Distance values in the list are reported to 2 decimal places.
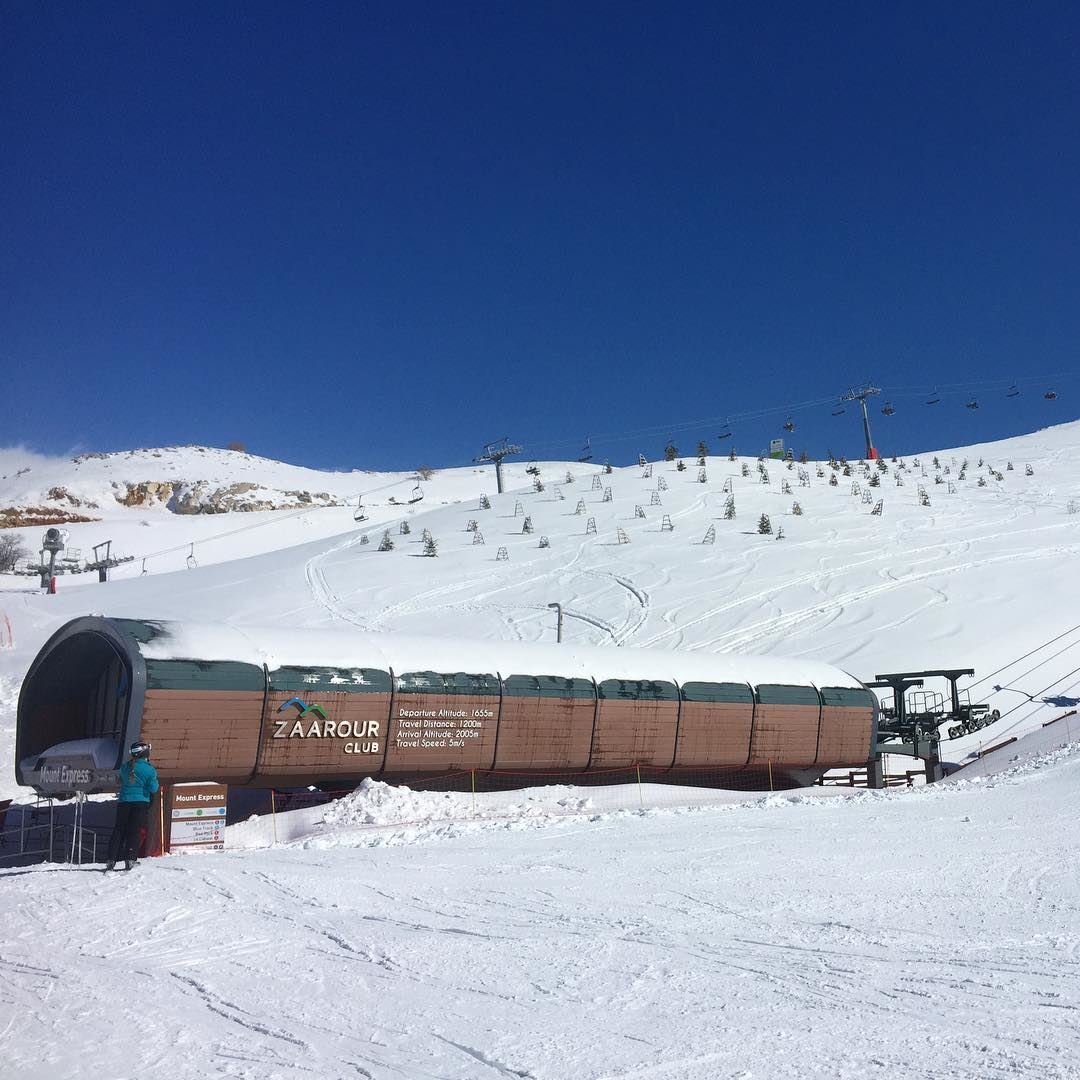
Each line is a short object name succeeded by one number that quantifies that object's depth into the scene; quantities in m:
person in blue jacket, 10.26
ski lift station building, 15.40
